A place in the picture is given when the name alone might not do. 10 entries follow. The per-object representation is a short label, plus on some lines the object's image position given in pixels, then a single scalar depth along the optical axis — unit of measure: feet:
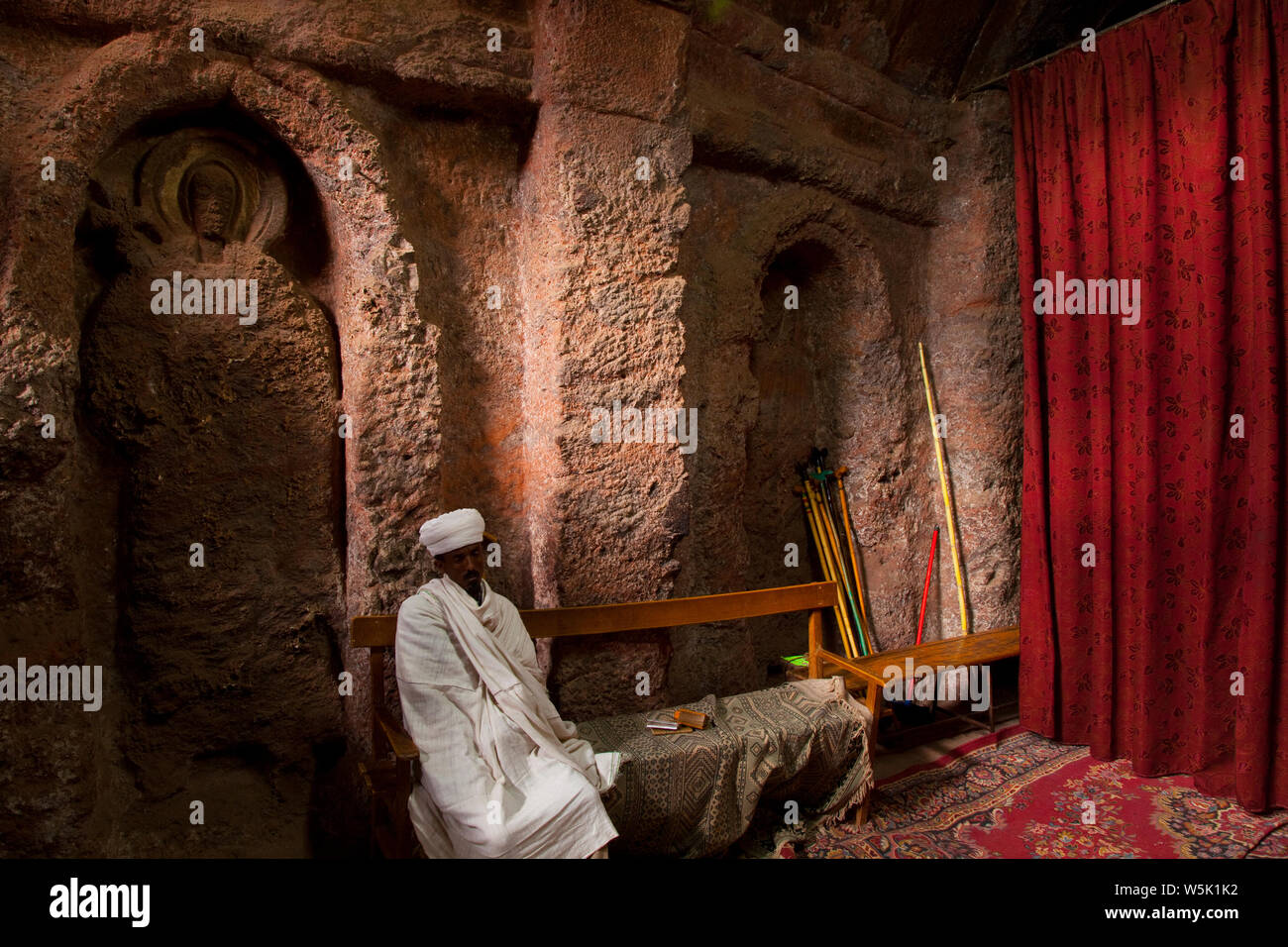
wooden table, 10.30
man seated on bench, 6.79
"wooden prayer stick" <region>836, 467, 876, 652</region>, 14.12
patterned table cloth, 8.32
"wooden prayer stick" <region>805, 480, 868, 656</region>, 13.83
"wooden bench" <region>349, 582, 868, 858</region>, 7.47
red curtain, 9.83
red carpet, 9.27
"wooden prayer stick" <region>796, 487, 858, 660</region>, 13.60
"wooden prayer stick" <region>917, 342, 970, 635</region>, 13.96
